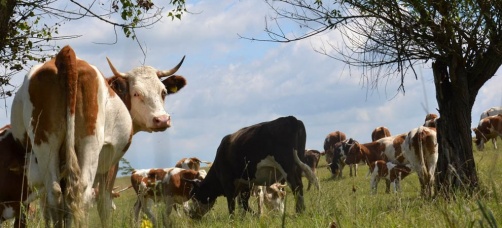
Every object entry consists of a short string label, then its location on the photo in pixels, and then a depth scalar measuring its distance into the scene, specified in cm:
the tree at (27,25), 1215
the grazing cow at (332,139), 4683
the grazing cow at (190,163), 2873
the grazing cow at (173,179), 1865
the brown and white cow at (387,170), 2320
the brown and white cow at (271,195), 1597
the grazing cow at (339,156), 3428
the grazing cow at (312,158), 3293
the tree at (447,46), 1291
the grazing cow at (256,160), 1684
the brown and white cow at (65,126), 664
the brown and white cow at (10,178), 769
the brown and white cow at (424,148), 2017
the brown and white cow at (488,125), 3469
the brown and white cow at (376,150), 3036
